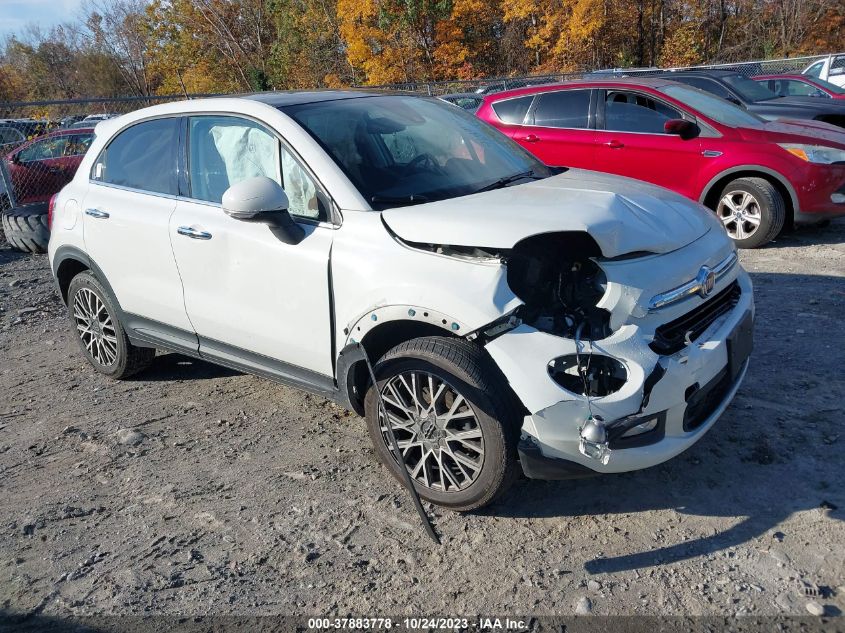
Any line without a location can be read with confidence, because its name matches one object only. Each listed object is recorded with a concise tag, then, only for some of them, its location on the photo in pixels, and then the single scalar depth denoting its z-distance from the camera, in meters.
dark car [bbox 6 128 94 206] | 11.70
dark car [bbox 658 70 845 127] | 10.92
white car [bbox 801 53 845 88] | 19.14
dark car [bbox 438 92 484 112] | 14.15
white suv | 2.86
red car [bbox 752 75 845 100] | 14.23
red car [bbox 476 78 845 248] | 7.12
